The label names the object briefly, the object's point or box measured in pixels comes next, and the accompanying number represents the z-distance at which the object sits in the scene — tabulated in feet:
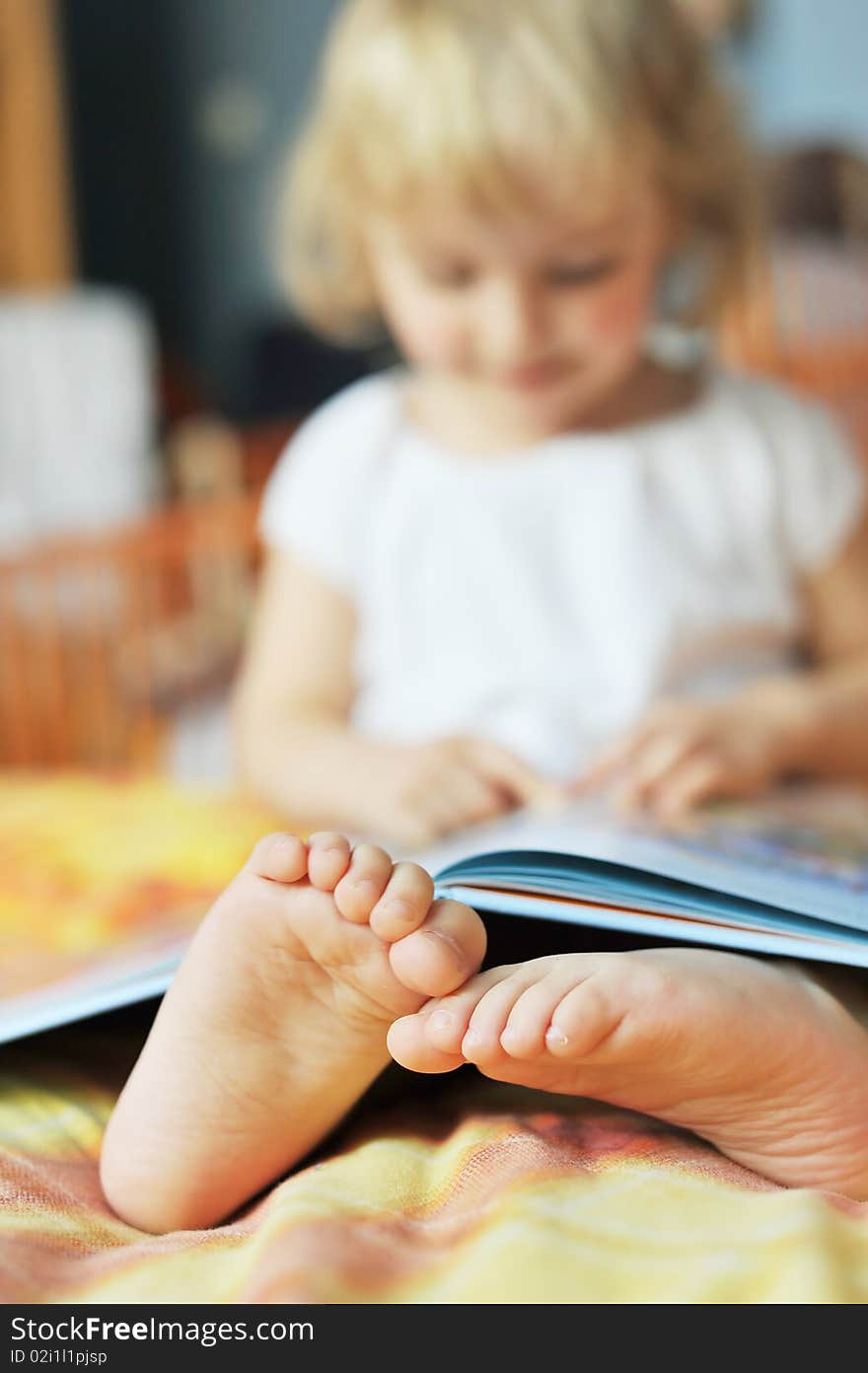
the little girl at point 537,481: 2.81
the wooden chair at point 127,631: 4.50
